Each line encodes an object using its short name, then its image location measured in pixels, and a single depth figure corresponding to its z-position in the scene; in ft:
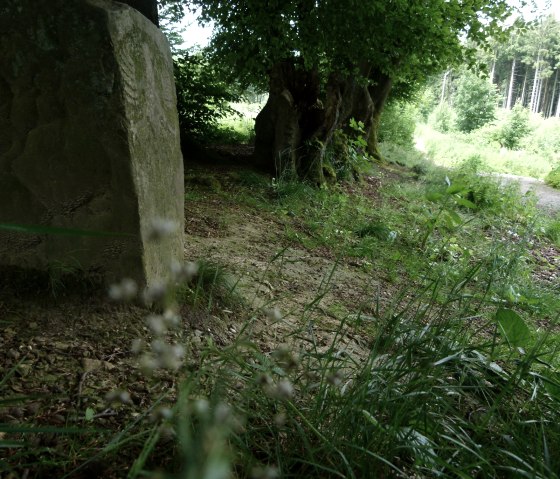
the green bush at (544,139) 92.38
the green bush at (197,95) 24.91
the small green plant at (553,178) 54.24
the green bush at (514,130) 105.66
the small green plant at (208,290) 8.41
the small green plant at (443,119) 141.18
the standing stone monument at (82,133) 6.77
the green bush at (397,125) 56.18
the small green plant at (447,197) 14.49
